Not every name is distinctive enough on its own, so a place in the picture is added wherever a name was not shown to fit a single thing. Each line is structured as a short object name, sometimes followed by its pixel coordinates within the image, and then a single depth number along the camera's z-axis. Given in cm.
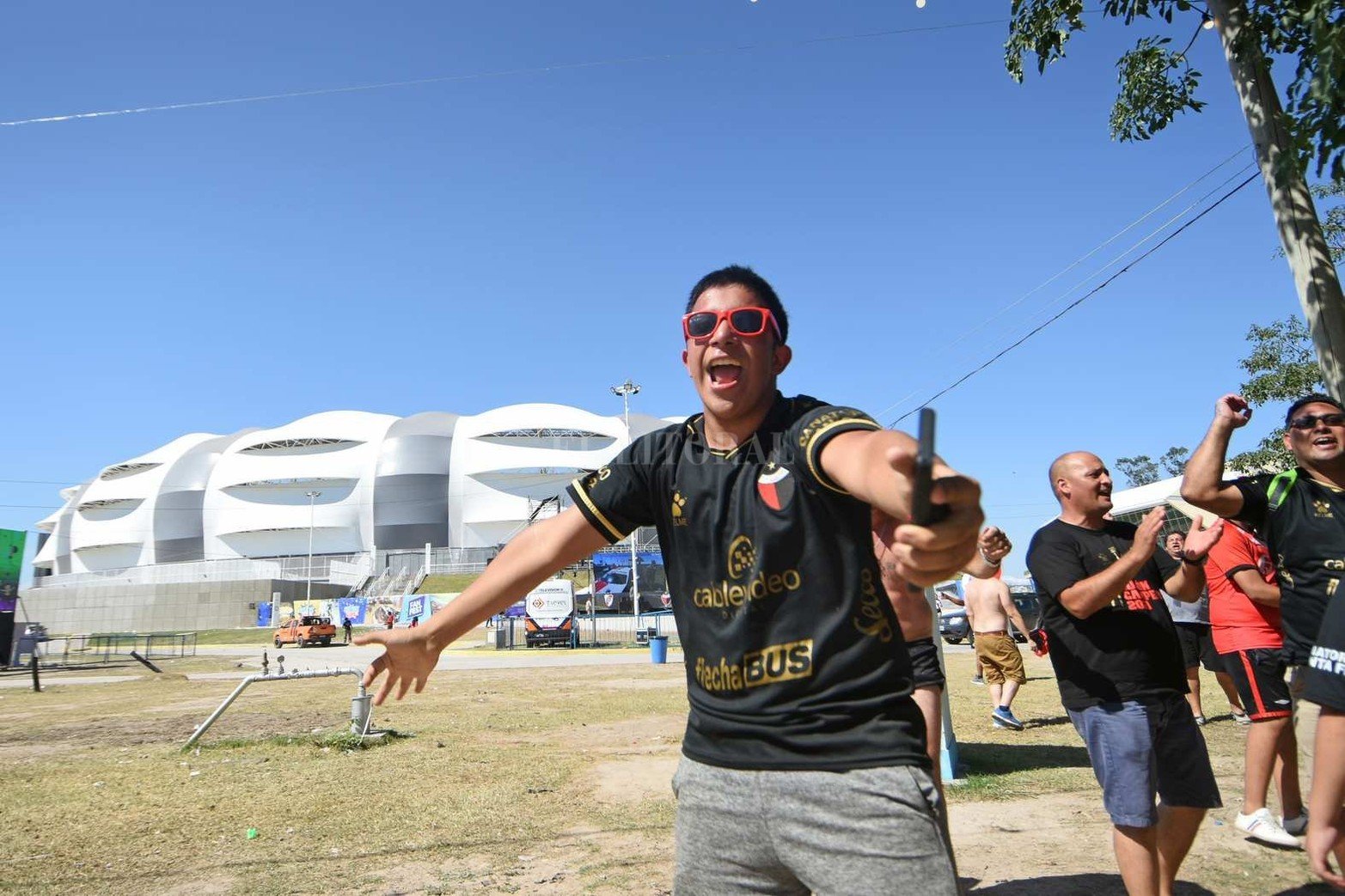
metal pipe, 844
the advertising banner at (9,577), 2514
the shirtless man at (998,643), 981
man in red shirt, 490
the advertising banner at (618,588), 4675
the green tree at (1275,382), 1334
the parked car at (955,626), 2922
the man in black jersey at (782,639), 177
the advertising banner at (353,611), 5281
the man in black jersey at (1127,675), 339
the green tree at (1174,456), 7206
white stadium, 9531
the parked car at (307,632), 3972
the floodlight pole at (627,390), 5388
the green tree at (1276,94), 427
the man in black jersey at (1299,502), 372
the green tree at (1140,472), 8638
